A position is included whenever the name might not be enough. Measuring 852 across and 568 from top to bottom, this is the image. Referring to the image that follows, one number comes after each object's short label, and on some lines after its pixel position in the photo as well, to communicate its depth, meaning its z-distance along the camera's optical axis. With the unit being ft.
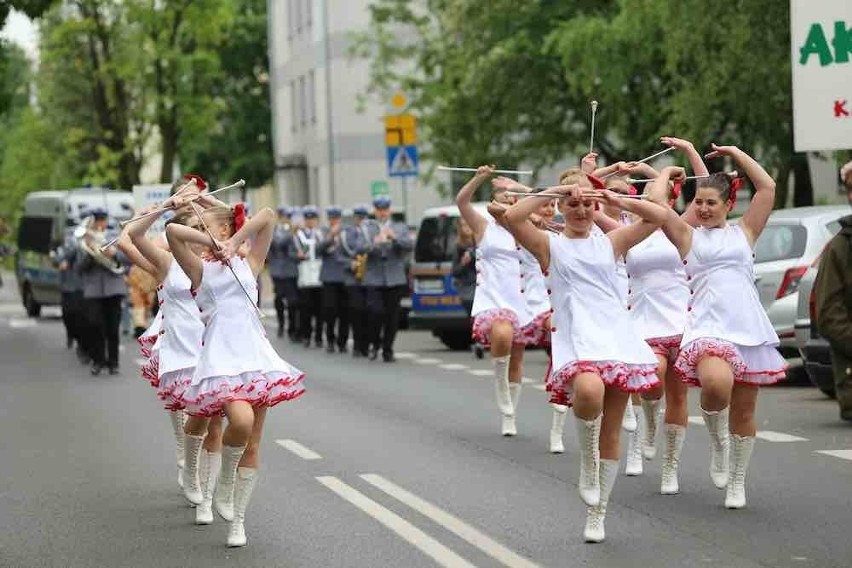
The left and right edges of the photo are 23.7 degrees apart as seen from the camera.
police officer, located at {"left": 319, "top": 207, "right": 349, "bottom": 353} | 90.74
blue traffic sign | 114.42
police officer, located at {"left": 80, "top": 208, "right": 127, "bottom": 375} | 77.61
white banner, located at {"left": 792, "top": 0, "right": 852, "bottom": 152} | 47.75
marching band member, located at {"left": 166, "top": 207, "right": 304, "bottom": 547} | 31.50
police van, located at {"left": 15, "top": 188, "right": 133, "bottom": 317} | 130.00
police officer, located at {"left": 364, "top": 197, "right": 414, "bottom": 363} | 83.71
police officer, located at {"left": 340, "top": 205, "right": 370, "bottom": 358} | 85.54
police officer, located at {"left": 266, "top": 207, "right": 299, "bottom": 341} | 97.25
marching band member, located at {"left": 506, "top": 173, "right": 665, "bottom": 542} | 30.96
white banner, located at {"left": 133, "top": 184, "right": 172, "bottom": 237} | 117.91
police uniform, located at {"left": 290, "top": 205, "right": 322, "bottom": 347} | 95.86
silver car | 60.59
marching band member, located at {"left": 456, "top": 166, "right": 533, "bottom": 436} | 49.34
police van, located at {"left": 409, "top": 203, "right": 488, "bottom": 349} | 85.66
